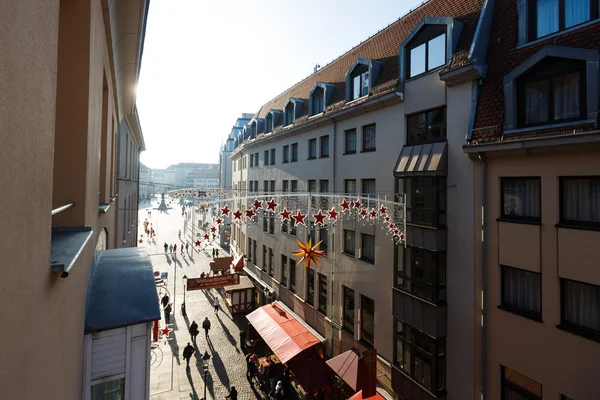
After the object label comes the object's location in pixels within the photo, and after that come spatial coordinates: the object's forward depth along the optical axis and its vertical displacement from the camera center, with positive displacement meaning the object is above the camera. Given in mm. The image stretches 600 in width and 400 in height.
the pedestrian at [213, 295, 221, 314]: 26984 -8042
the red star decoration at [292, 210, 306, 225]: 12002 -385
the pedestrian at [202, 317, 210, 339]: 22231 -7960
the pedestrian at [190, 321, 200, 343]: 21203 -7866
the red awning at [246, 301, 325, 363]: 17377 -7182
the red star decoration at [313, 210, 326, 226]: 12484 -392
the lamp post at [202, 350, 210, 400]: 17528 -8491
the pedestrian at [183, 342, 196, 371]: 18438 -8154
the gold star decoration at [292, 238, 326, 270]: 15914 -2207
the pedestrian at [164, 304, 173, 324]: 23641 -7753
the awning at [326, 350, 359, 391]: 14242 -7170
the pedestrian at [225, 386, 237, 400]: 15062 -8454
